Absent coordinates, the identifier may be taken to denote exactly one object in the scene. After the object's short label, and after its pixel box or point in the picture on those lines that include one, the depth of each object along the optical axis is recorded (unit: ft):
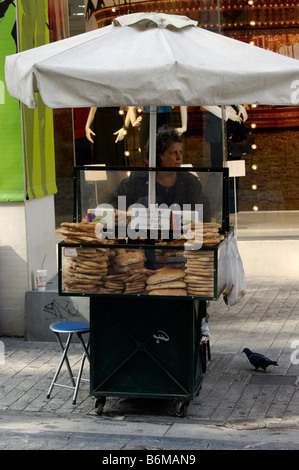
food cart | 19.83
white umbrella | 19.44
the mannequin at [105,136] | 38.37
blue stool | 21.88
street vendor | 21.26
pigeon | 23.84
